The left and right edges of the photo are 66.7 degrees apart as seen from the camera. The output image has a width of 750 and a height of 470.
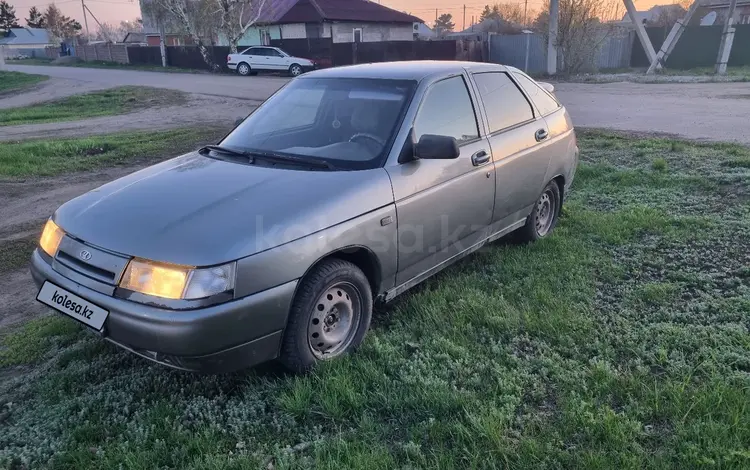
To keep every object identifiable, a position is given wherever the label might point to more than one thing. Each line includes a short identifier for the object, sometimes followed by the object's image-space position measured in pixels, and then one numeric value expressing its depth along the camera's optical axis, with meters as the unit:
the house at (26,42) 77.19
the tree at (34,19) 93.28
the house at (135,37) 63.86
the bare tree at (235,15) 32.62
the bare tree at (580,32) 23.89
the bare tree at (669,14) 33.34
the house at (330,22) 35.69
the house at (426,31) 65.51
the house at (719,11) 33.81
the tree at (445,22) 83.81
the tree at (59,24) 79.50
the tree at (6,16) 84.62
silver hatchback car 2.73
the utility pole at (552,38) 23.97
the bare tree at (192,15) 32.22
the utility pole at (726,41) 23.62
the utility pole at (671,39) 24.62
